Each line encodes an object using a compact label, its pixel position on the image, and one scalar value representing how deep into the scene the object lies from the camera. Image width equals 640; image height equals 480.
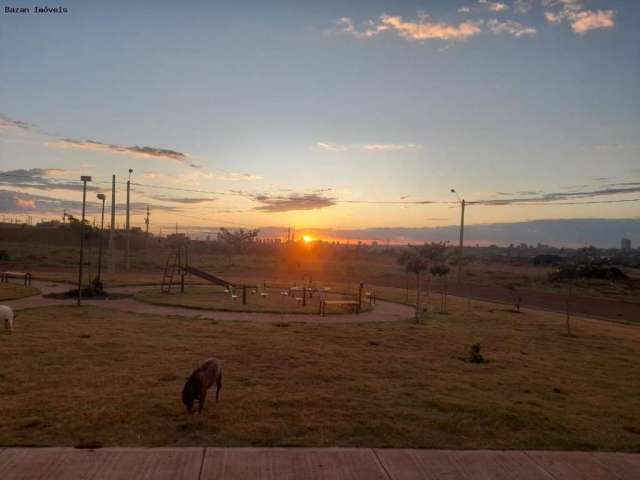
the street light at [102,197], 29.29
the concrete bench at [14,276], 29.94
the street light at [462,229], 34.59
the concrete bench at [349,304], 21.92
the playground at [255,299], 22.73
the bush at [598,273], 59.31
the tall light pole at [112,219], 41.91
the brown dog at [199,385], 7.64
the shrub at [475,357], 12.89
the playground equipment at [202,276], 28.06
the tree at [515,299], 27.01
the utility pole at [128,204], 45.34
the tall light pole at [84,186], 19.70
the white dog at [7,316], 14.58
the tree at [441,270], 25.35
